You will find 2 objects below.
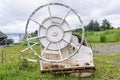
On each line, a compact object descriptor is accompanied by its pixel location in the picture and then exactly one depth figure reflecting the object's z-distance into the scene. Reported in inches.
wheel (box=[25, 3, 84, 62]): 97.1
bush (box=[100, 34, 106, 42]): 294.4
